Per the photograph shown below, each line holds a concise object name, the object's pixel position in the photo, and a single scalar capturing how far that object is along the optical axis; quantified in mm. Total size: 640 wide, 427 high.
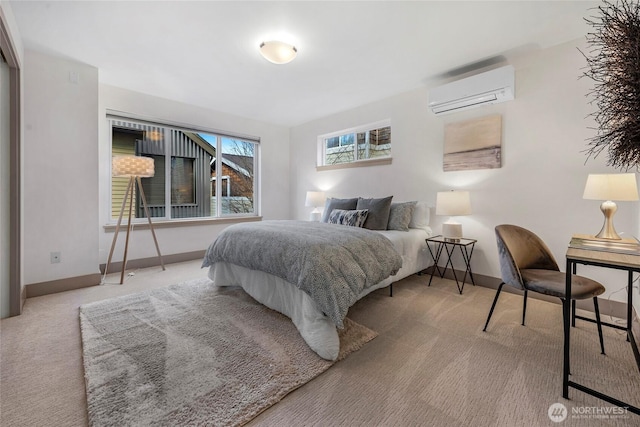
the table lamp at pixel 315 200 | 4484
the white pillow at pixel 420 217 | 3318
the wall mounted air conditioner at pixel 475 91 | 2646
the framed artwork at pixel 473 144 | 2852
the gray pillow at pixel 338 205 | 3584
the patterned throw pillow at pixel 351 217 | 3141
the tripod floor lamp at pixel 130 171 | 3123
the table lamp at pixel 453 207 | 2822
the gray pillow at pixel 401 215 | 3160
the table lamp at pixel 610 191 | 1803
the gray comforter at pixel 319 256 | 1718
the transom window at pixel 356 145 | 3982
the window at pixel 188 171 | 3666
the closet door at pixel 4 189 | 2100
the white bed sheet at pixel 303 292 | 1690
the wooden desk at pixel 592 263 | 1182
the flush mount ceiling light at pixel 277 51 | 2354
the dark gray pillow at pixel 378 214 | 3172
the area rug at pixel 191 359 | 1243
